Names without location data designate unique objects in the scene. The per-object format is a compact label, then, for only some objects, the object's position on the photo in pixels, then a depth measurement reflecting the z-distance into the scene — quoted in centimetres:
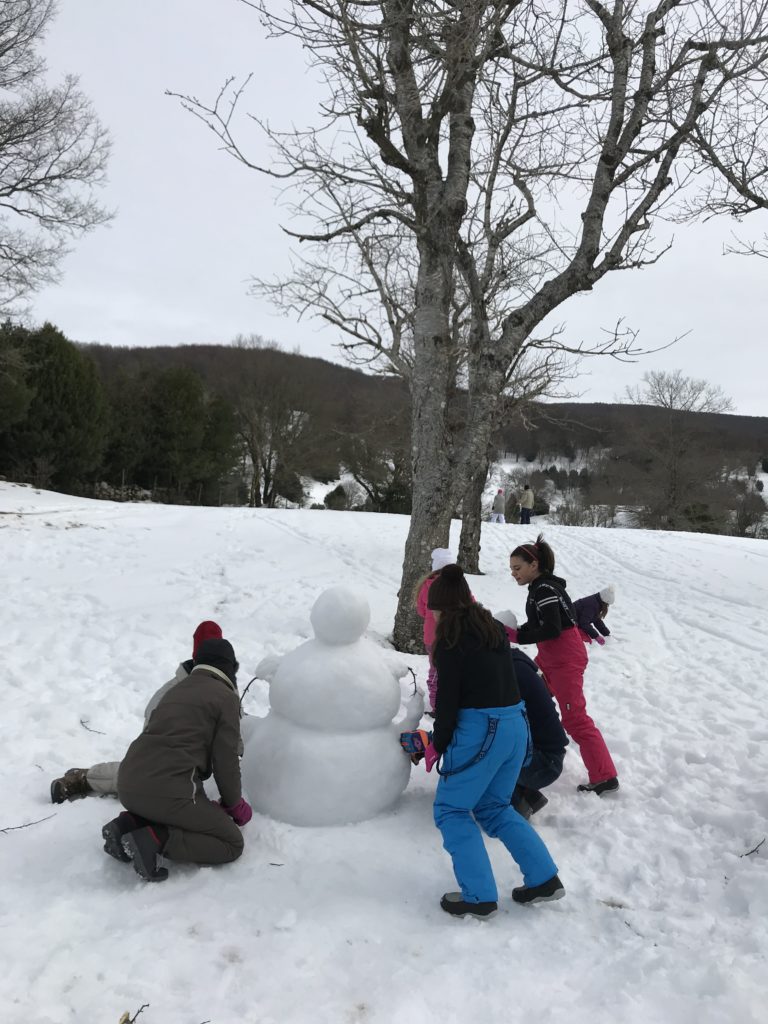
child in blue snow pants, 281
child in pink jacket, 395
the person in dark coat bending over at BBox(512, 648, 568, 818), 361
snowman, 332
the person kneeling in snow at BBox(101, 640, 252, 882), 288
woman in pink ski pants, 383
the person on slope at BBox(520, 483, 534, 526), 2064
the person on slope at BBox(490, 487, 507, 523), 2181
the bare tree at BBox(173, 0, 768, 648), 561
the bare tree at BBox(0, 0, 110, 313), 1293
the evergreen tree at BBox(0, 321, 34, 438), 1983
